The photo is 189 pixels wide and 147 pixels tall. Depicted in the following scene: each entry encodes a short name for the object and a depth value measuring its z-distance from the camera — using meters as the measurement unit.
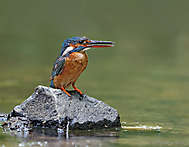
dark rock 10.04
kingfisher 10.20
